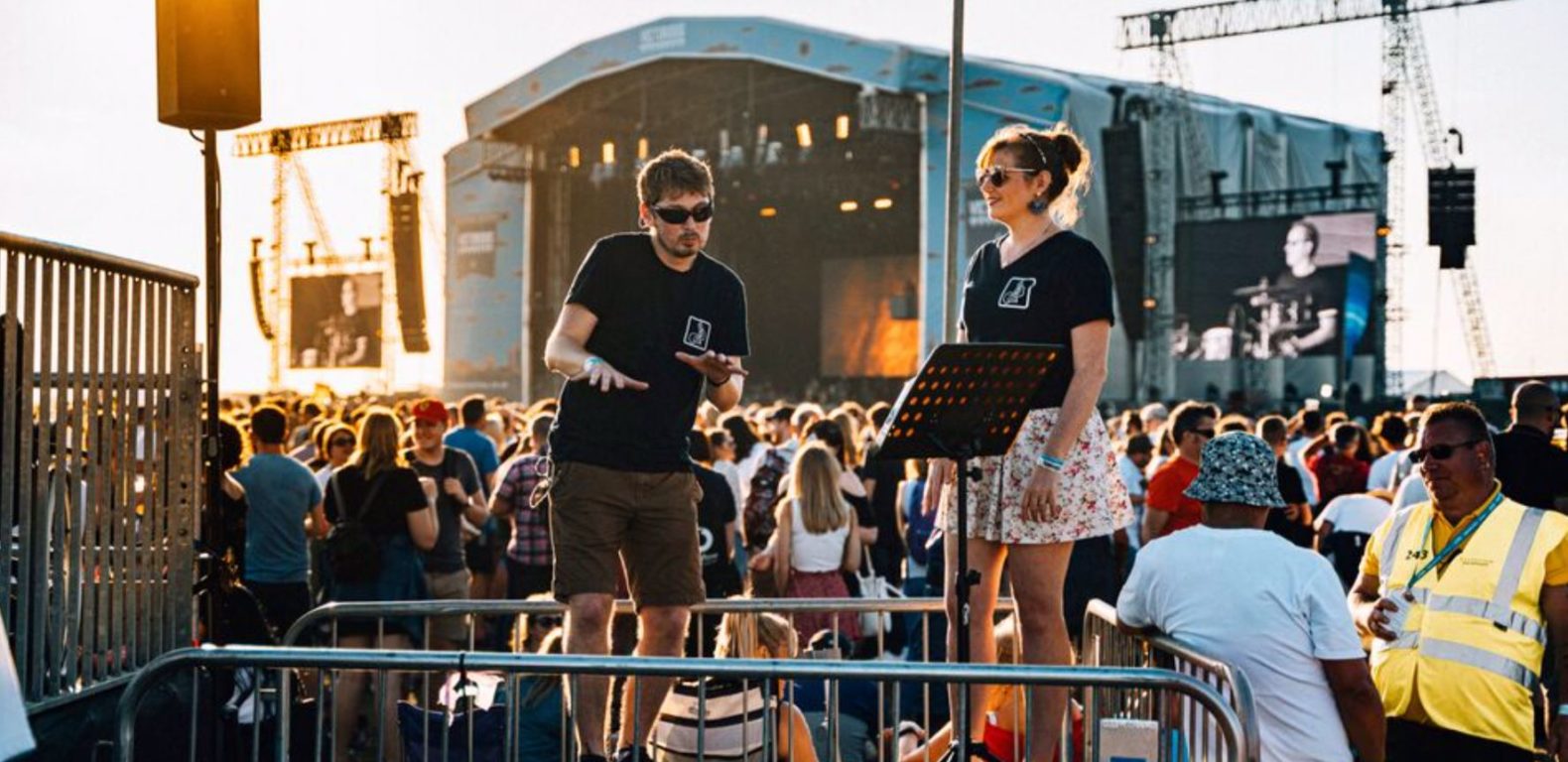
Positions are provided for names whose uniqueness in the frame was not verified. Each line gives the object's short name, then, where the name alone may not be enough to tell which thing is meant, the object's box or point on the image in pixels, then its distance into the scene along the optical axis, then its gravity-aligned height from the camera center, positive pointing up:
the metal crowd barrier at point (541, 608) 5.20 -0.84
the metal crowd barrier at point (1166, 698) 3.72 -0.87
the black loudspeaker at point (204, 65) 5.10 +0.92
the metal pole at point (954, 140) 12.15 +1.75
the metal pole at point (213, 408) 4.64 -0.15
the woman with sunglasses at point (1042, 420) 4.68 -0.17
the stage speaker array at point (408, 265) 37.69 +2.13
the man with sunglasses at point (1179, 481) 8.85 -0.65
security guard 4.76 -0.73
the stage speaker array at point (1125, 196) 31.28 +3.26
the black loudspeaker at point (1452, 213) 23.91 +2.27
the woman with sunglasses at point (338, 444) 9.91 -0.54
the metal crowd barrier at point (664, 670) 3.42 -0.67
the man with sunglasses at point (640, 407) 4.68 -0.14
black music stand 4.26 -0.12
